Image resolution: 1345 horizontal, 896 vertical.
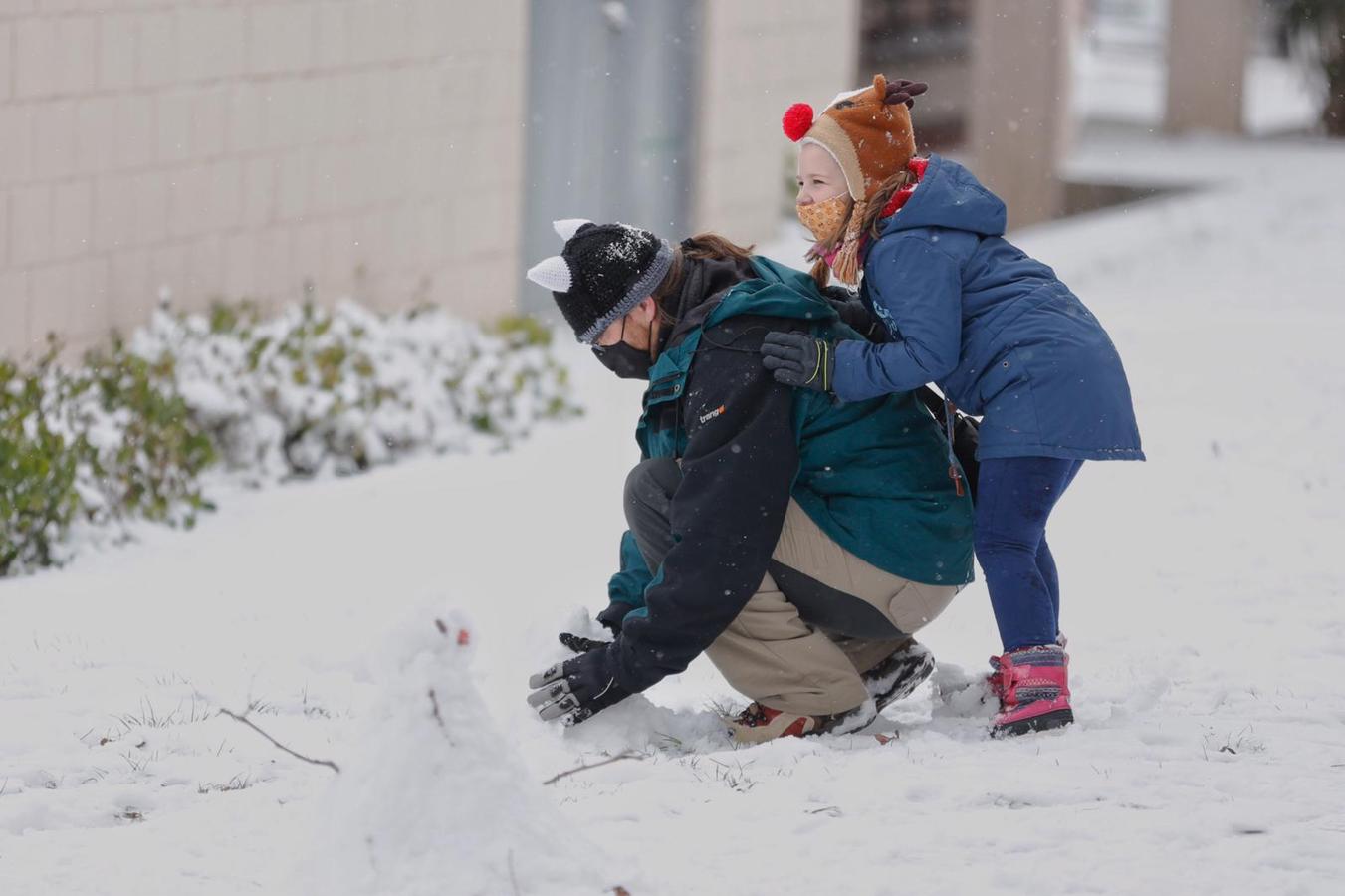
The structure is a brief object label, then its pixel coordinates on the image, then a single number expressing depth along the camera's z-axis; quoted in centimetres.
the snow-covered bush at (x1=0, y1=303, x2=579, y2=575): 1088
